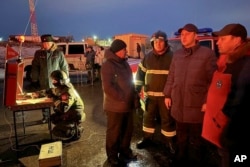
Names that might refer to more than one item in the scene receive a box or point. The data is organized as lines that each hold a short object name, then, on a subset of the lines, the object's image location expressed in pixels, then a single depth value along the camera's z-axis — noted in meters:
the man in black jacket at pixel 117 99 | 3.76
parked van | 14.28
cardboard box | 3.47
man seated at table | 4.72
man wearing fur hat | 5.53
